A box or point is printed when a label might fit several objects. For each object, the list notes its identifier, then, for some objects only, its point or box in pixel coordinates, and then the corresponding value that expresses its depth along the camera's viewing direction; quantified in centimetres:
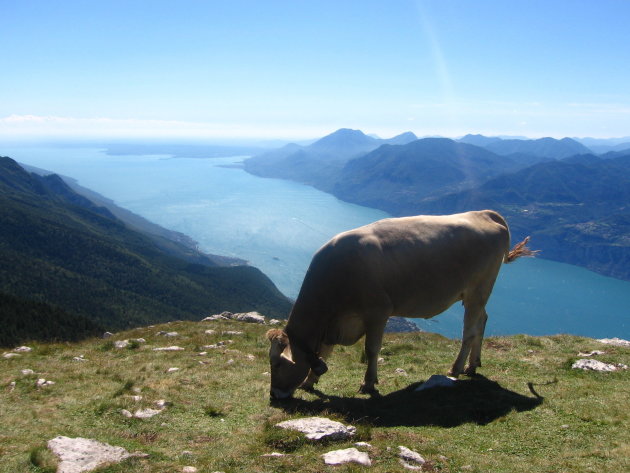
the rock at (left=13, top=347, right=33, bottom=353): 1780
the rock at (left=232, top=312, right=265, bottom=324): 3167
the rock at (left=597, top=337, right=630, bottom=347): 1907
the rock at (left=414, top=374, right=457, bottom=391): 1128
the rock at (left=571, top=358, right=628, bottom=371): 1319
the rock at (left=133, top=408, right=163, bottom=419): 948
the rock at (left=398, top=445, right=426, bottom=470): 687
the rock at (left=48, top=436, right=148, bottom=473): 667
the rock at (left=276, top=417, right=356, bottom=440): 780
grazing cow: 1069
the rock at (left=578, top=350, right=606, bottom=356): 1573
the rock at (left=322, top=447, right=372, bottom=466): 679
